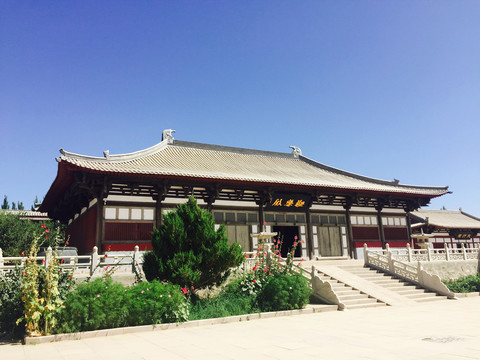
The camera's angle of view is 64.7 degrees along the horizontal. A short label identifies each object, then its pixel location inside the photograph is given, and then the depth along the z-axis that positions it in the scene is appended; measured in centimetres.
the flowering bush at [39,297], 749
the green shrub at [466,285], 1620
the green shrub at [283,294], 1066
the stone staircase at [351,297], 1216
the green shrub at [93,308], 775
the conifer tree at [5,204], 3864
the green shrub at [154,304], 849
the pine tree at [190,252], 1013
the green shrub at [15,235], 2110
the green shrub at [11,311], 799
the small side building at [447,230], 3036
